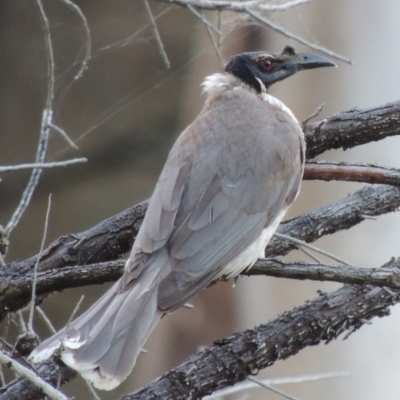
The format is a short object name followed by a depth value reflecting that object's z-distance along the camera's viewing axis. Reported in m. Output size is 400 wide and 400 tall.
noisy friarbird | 5.30
